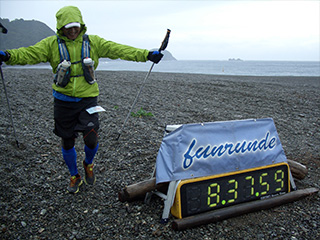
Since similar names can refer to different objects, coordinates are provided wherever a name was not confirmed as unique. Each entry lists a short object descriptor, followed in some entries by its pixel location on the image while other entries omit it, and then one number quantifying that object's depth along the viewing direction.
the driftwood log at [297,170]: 4.87
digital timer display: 3.71
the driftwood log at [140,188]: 3.99
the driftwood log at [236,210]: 3.60
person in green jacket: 3.99
